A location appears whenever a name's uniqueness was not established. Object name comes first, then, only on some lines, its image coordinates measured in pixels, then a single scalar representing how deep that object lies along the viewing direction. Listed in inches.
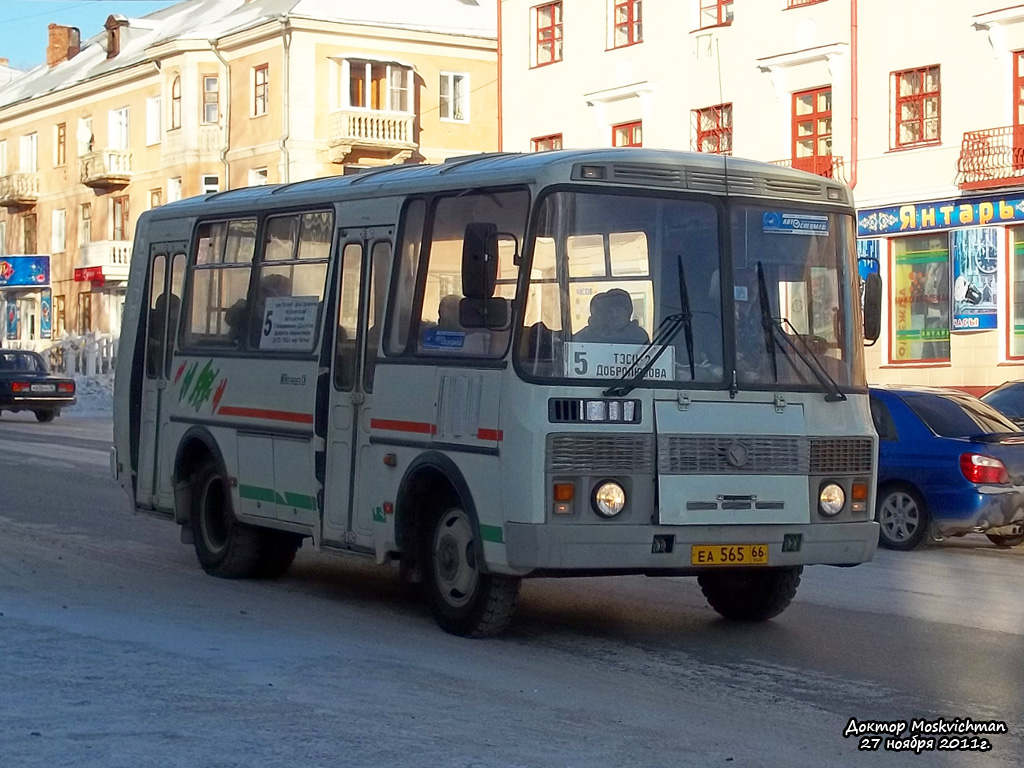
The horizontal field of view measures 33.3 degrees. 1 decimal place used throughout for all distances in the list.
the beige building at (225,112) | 2096.5
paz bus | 360.8
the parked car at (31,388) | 1448.1
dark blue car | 569.0
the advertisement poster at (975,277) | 1256.8
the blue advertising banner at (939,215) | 1238.3
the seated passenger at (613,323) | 362.9
